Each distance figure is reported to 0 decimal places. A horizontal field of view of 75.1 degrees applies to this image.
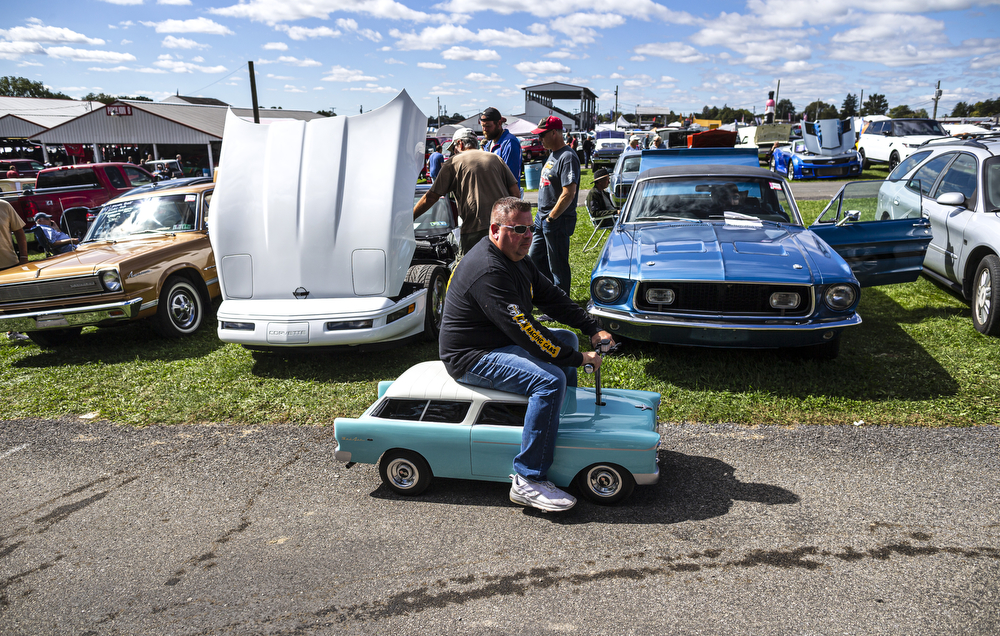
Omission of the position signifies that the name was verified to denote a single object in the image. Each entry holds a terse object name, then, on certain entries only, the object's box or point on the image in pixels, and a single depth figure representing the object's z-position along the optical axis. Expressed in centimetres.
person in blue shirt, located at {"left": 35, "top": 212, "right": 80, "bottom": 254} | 855
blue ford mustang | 478
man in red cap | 634
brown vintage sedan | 641
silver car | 596
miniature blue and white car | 342
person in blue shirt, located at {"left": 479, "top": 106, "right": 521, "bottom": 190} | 688
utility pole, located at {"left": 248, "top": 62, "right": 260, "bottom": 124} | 2950
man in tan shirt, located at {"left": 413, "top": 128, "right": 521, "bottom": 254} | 605
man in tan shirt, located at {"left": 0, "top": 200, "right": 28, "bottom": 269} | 764
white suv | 2019
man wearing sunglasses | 336
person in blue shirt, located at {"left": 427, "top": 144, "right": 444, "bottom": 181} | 1122
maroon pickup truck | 1423
